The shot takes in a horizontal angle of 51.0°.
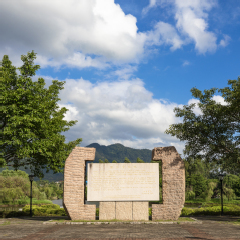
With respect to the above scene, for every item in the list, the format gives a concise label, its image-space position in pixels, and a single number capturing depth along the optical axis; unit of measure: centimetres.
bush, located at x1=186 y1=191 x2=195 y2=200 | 4622
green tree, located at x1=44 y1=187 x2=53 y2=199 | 5587
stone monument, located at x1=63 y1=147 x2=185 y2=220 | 1591
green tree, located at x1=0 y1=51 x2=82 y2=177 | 1709
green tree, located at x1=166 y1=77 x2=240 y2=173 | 1802
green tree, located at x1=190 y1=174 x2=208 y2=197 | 5382
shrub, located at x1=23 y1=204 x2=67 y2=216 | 2160
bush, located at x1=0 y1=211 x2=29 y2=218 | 1996
